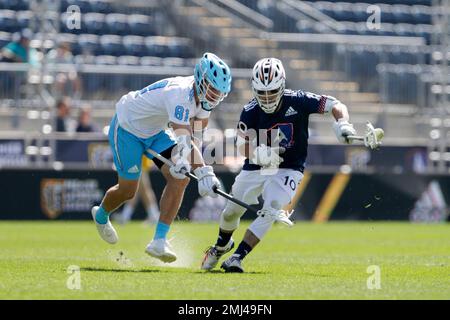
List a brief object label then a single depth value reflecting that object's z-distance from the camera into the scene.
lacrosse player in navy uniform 11.23
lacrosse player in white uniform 10.98
